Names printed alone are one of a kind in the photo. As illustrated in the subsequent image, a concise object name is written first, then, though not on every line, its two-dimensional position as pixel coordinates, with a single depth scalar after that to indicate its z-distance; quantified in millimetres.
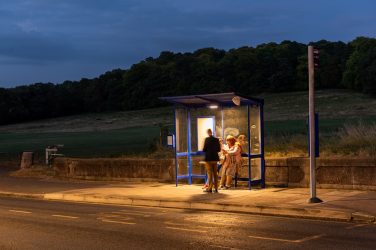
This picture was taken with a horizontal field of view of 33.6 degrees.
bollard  27656
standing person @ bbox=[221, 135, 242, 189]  17359
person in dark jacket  16875
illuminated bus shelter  17489
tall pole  13828
